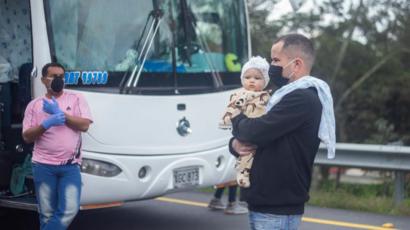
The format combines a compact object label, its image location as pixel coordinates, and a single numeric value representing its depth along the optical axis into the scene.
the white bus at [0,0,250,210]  5.74
